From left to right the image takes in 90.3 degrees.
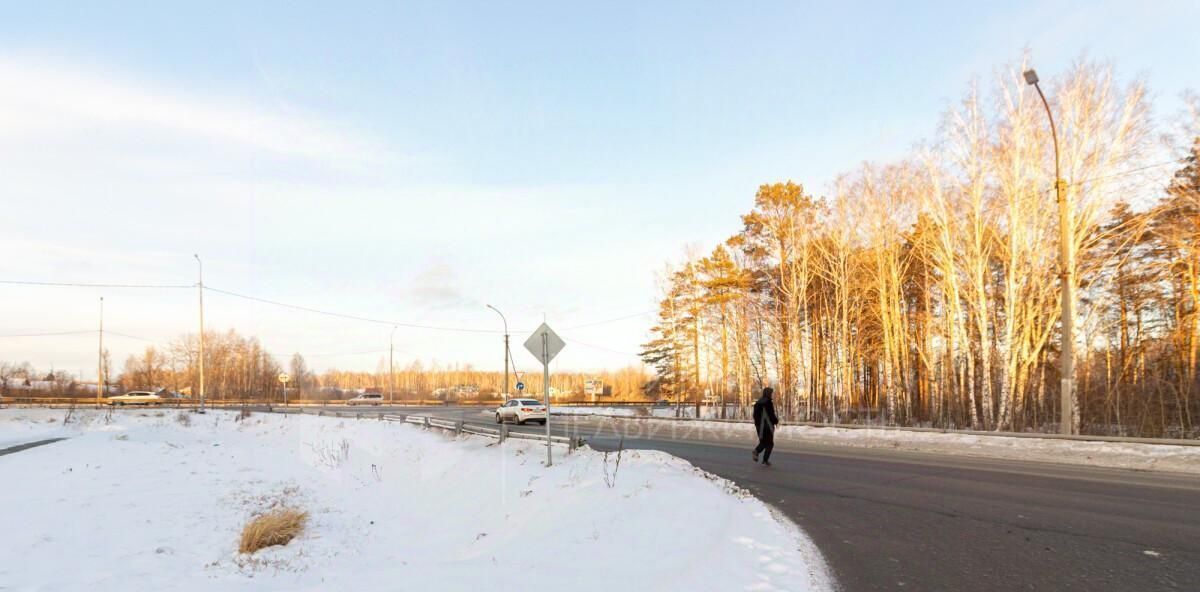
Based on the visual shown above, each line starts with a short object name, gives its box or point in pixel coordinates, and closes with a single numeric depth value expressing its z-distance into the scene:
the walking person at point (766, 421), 14.14
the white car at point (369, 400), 77.00
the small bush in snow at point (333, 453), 23.39
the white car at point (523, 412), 35.31
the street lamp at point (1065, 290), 15.30
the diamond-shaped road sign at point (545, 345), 13.08
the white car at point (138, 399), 65.50
